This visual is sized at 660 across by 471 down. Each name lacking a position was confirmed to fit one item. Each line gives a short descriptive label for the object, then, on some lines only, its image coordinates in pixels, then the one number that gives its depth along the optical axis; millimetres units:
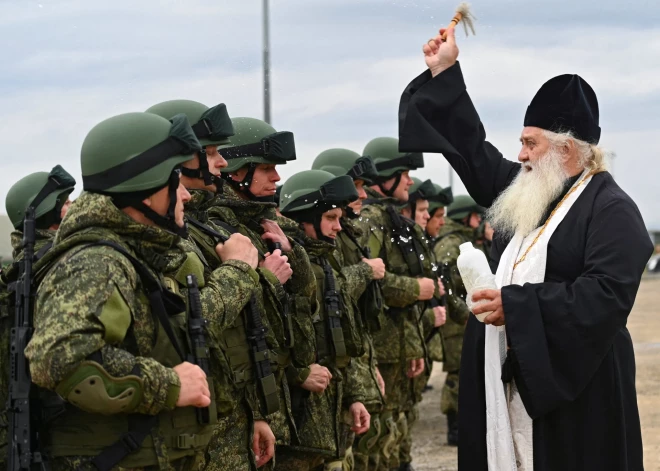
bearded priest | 4820
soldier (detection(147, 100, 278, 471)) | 4609
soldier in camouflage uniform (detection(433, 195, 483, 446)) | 11109
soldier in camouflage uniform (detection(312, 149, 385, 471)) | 6980
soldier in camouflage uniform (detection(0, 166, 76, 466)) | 6039
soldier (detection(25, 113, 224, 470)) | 3479
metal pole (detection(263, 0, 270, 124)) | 7953
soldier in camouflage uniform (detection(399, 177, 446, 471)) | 8969
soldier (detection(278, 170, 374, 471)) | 6164
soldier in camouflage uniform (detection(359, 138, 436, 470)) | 8219
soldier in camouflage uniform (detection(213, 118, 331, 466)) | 5520
